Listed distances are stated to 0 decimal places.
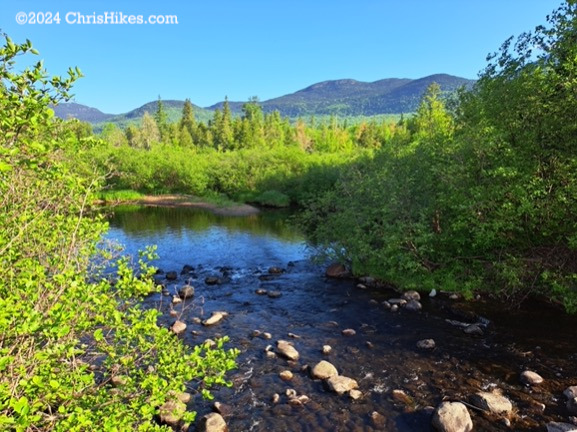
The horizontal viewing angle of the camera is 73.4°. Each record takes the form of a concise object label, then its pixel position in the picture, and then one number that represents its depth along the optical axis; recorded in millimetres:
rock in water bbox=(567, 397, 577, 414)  10526
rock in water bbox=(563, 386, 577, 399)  10969
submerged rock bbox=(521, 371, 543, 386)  11930
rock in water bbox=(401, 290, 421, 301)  19406
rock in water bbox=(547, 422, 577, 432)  9502
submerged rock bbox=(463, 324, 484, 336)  15433
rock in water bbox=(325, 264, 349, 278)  23969
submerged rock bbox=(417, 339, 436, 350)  14477
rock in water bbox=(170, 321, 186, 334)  15593
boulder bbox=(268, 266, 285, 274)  25289
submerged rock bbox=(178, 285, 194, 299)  20766
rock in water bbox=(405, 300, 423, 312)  18250
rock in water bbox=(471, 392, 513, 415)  10672
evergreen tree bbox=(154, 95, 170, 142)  132625
